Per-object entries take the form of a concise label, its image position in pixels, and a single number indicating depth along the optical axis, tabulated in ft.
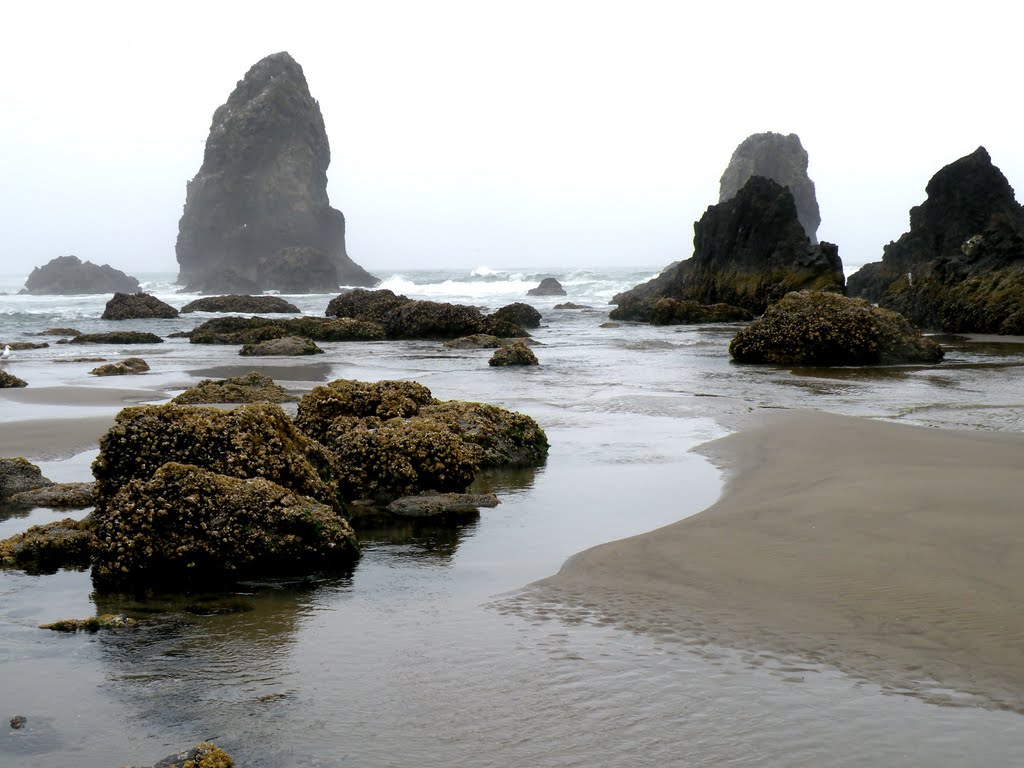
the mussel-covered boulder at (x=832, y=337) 55.52
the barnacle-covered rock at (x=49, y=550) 16.55
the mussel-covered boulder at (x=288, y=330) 87.20
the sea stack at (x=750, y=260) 115.44
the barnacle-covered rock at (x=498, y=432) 25.58
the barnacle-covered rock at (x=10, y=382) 45.19
